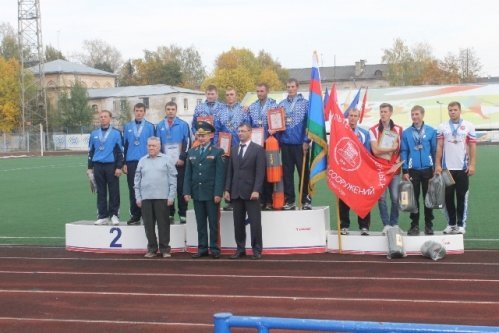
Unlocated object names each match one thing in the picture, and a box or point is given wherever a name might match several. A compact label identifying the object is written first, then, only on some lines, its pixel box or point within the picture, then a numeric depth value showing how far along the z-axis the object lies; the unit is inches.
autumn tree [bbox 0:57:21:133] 2546.8
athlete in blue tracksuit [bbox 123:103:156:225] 439.8
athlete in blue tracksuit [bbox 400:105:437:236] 406.0
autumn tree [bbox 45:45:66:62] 4089.6
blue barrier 117.3
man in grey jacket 410.9
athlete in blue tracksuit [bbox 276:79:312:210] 417.4
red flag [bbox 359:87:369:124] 431.6
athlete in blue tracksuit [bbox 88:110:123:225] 444.5
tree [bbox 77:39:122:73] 4483.3
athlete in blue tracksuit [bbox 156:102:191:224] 440.1
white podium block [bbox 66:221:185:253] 438.0
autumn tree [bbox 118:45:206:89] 3860.7
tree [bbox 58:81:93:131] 2513.5
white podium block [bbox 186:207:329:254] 415.5
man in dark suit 396.8
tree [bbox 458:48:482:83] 3644.2
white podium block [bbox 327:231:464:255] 396.2
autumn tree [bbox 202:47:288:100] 3107.8
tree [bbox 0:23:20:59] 3508.9
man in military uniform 406.9
